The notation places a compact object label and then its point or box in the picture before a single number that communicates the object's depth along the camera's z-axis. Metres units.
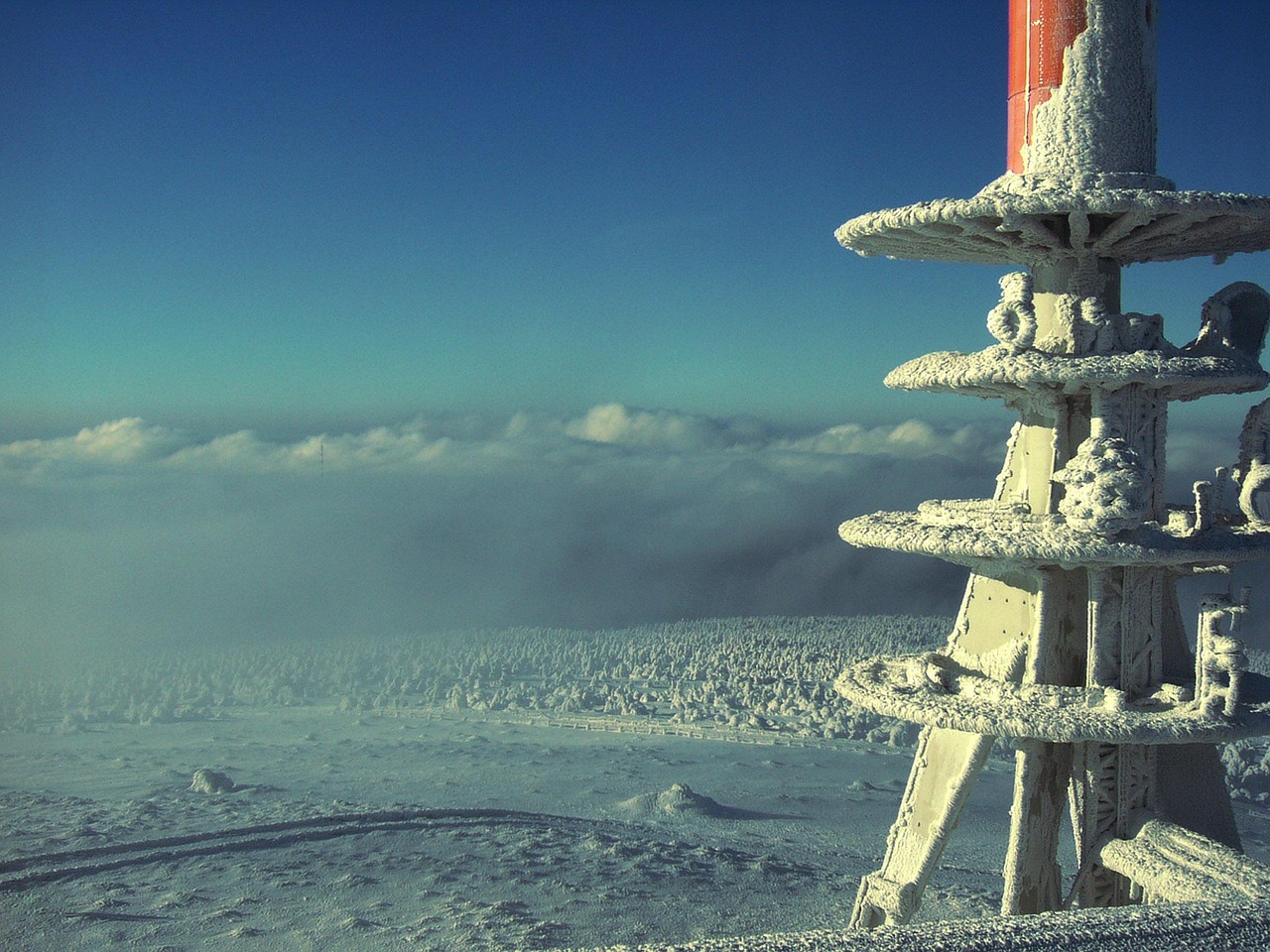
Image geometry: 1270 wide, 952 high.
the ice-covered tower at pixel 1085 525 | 9.06
